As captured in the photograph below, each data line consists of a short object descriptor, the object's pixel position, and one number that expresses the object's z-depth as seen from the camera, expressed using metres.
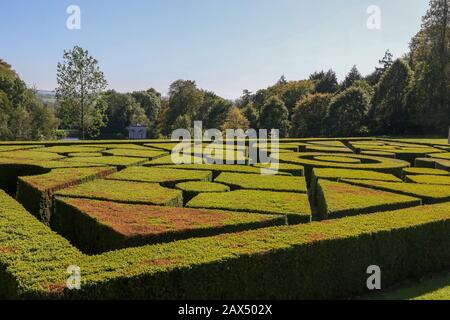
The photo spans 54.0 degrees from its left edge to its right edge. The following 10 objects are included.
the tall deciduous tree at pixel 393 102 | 49.53
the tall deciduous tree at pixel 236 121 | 67.01
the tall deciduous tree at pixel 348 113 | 53.78
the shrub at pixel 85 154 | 20.36
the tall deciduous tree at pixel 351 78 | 84.04
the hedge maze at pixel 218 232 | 6.34
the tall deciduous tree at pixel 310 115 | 60.69
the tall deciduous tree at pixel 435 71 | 46.31
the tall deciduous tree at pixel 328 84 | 88.38
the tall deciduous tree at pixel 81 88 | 42.50
